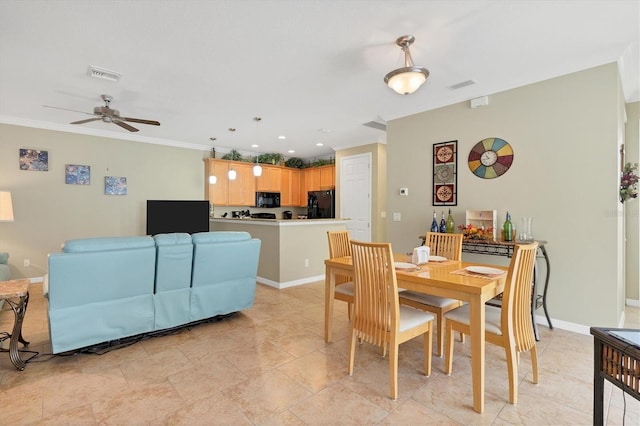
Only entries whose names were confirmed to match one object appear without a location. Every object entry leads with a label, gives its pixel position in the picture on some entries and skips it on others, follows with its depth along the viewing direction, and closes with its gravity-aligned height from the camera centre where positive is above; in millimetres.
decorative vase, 3189 -233
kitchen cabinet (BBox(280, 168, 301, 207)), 7844 +615
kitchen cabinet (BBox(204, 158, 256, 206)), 6750 +594
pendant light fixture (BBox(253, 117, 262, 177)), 5781 +767
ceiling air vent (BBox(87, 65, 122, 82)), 3112 +1431
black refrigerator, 7262 +161
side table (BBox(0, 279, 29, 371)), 2264 -745
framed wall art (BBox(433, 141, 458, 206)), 3943 +481
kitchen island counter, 4723 -600
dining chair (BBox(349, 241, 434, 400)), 2012 -705
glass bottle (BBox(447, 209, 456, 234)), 3789 -181
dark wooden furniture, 1057 -553
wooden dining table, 1852 -502
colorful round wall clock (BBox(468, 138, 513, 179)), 3521 +615
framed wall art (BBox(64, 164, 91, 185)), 5281 +648
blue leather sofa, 2369 -642
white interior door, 6492 +368
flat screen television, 5910 -96
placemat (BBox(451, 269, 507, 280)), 2117 -456
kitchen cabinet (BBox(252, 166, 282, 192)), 7410 +763
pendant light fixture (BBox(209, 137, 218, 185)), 6207 +666
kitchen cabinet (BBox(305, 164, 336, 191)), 7504 +834
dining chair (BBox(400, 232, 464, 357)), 2453 -729
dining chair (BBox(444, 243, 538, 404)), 1916 -728
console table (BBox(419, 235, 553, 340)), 3006 -450
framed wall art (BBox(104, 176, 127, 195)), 5684 +490
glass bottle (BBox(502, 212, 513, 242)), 3314 -216
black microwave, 7453 +290
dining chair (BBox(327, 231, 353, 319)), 3182 -386
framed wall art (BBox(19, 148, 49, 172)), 4895 +838
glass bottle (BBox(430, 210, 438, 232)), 3850 -195
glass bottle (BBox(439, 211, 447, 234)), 3838 -195
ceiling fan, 3607 +1143
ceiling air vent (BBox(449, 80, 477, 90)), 3437 +1429
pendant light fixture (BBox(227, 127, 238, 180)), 6008 +721
